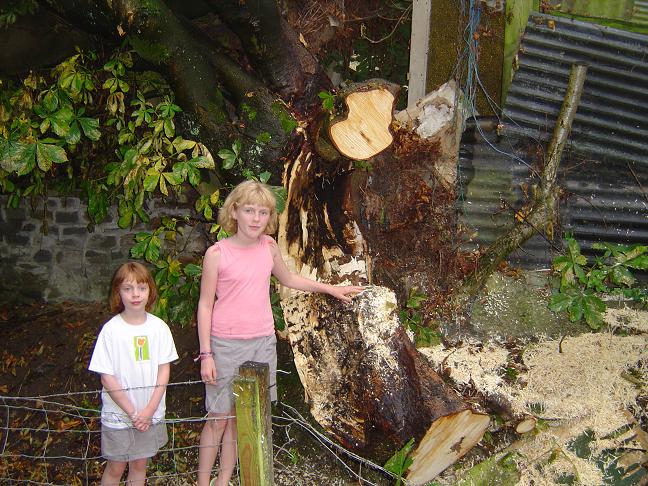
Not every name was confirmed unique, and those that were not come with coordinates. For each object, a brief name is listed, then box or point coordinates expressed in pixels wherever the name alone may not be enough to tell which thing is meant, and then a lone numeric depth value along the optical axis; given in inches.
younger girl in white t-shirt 114.2
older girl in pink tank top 122.3
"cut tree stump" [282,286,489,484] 140.6
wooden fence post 96.1
